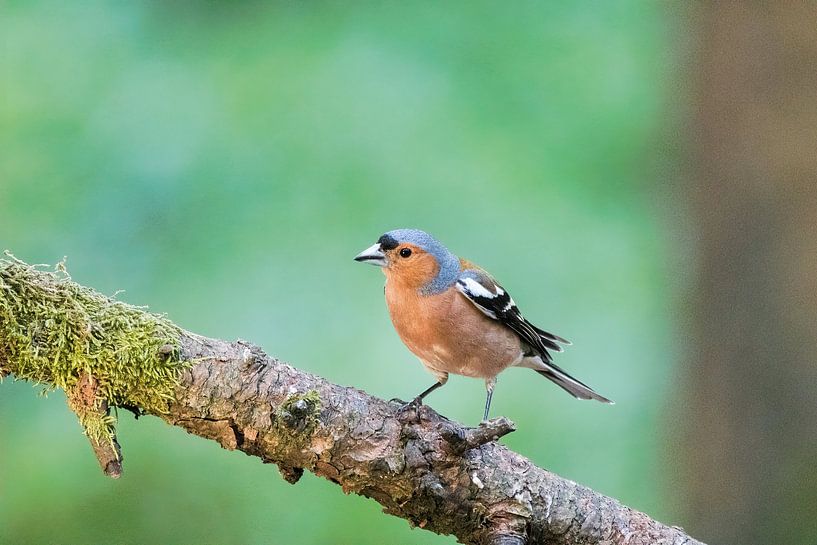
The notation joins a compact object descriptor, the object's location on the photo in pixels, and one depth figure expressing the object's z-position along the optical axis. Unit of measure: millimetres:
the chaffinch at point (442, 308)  7918
